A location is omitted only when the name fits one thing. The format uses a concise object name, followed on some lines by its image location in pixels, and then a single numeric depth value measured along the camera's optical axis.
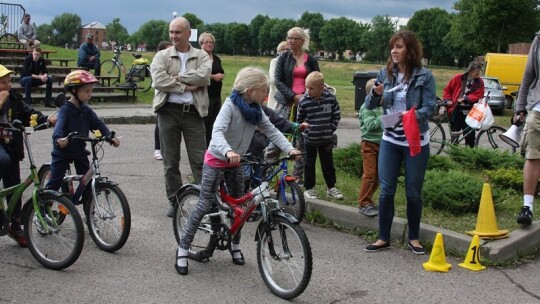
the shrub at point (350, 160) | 9.19
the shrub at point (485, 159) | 9.64
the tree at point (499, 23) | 49.53
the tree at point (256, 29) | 145.00
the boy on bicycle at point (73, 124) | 6.03
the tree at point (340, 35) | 123.19
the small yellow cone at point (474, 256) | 5.80
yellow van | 30.69
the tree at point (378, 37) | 110.69
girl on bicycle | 5.30
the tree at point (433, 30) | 97.12
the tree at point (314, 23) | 134.98
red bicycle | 4.84
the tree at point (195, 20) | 152.62
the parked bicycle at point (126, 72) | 23.25
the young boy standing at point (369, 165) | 6.95
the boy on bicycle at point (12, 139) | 5.94
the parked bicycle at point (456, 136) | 12.53
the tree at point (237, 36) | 145.50
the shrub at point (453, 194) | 7.21
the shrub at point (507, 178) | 8.55
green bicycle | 5.43
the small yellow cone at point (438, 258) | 5.74
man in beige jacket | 7.07
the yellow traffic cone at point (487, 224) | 6.22
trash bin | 22.28
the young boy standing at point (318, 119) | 7.45
